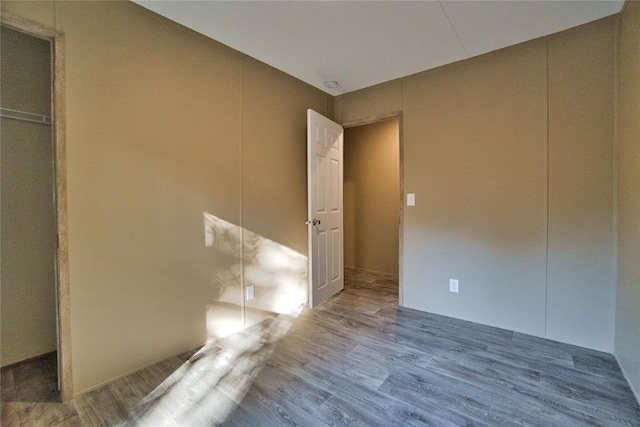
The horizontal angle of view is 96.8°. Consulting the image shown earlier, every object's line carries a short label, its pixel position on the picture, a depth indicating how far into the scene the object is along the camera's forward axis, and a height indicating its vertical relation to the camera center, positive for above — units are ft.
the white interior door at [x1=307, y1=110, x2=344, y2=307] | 9.39 +0.06
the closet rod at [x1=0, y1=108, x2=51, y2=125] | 6.16 +2.15
